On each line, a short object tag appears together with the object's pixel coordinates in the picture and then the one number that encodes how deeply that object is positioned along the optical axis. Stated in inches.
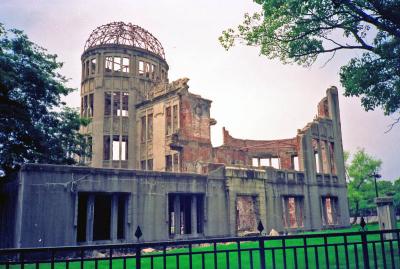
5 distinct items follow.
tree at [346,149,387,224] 1910.7
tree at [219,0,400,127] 495.8
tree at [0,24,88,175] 797.9
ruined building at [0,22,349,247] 685.3
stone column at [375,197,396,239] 620.1
